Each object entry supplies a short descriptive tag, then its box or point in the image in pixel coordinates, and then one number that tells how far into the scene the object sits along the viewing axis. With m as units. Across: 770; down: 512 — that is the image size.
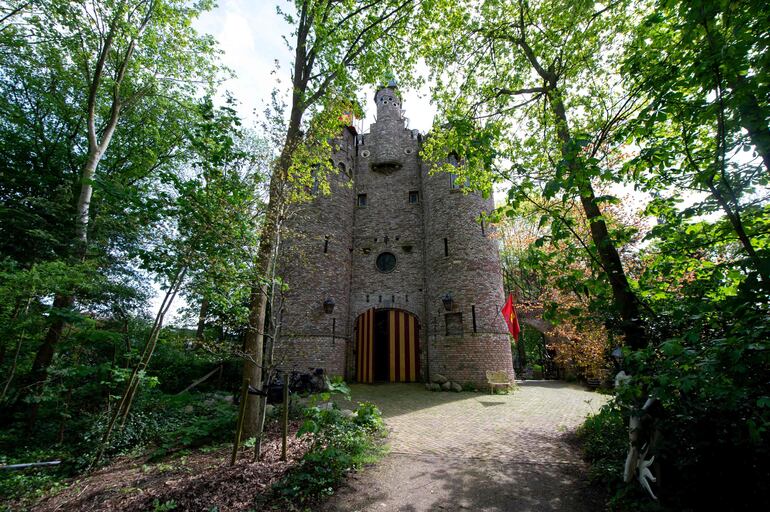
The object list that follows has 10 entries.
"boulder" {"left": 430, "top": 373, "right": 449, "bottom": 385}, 10.84
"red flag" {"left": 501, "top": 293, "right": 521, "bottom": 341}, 10.35
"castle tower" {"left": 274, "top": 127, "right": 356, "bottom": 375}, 11.37
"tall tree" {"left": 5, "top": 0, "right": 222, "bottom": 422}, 7.80
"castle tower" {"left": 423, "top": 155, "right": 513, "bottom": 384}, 10.98
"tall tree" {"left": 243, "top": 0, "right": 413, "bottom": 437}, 5.79
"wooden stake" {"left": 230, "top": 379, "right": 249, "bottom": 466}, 4.08
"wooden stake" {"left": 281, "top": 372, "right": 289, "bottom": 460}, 4.21
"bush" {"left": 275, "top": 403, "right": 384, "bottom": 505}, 3.53
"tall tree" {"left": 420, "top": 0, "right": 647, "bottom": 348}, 3.56
